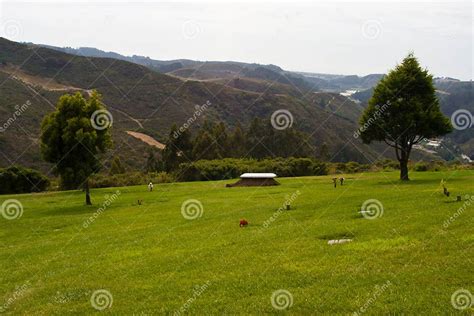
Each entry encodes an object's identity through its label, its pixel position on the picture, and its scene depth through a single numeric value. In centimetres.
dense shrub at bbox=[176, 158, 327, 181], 8025
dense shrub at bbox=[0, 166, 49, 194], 7344
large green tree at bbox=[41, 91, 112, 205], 4256
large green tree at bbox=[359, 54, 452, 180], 4625
